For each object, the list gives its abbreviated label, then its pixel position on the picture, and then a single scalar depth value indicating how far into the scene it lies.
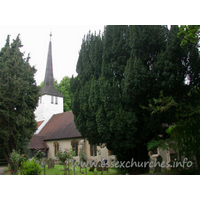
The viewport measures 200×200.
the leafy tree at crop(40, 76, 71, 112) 38.81
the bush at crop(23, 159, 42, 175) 9.12
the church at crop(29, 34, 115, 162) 20.28
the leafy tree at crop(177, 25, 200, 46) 7.20
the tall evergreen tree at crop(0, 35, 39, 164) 11.91
